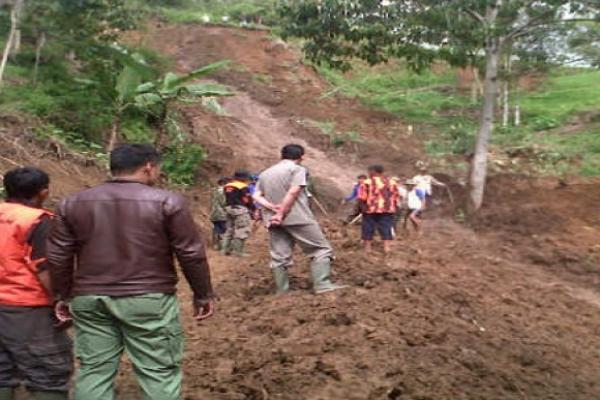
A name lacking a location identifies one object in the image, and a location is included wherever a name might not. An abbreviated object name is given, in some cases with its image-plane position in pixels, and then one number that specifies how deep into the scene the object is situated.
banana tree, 13.13
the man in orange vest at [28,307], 4.17
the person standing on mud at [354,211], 13.98
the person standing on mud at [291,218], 7.27
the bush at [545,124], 22.91
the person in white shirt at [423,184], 14.20
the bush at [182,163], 16.25
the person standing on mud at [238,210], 11.48
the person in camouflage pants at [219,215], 11.92
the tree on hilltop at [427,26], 15.01
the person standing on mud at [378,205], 10.31
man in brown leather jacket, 3.88
